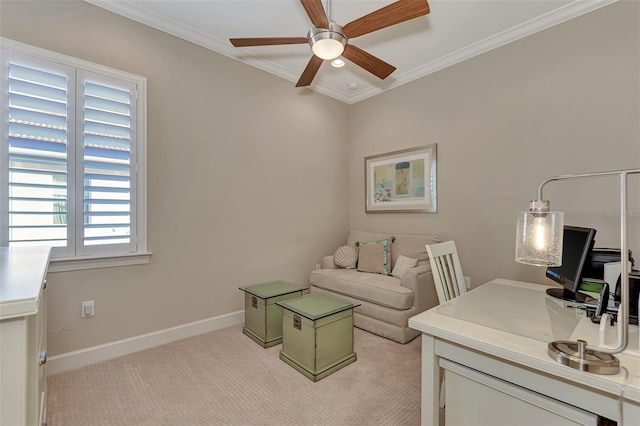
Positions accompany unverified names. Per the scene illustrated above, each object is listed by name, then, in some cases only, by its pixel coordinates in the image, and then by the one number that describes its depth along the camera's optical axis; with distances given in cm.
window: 197
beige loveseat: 260
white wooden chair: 177
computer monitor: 146
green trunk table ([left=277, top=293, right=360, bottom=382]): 205
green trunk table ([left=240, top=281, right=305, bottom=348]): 253
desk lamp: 77
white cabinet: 67
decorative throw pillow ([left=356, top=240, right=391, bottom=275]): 327
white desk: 84
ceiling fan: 167
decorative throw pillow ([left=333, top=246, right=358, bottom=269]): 353
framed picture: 336
